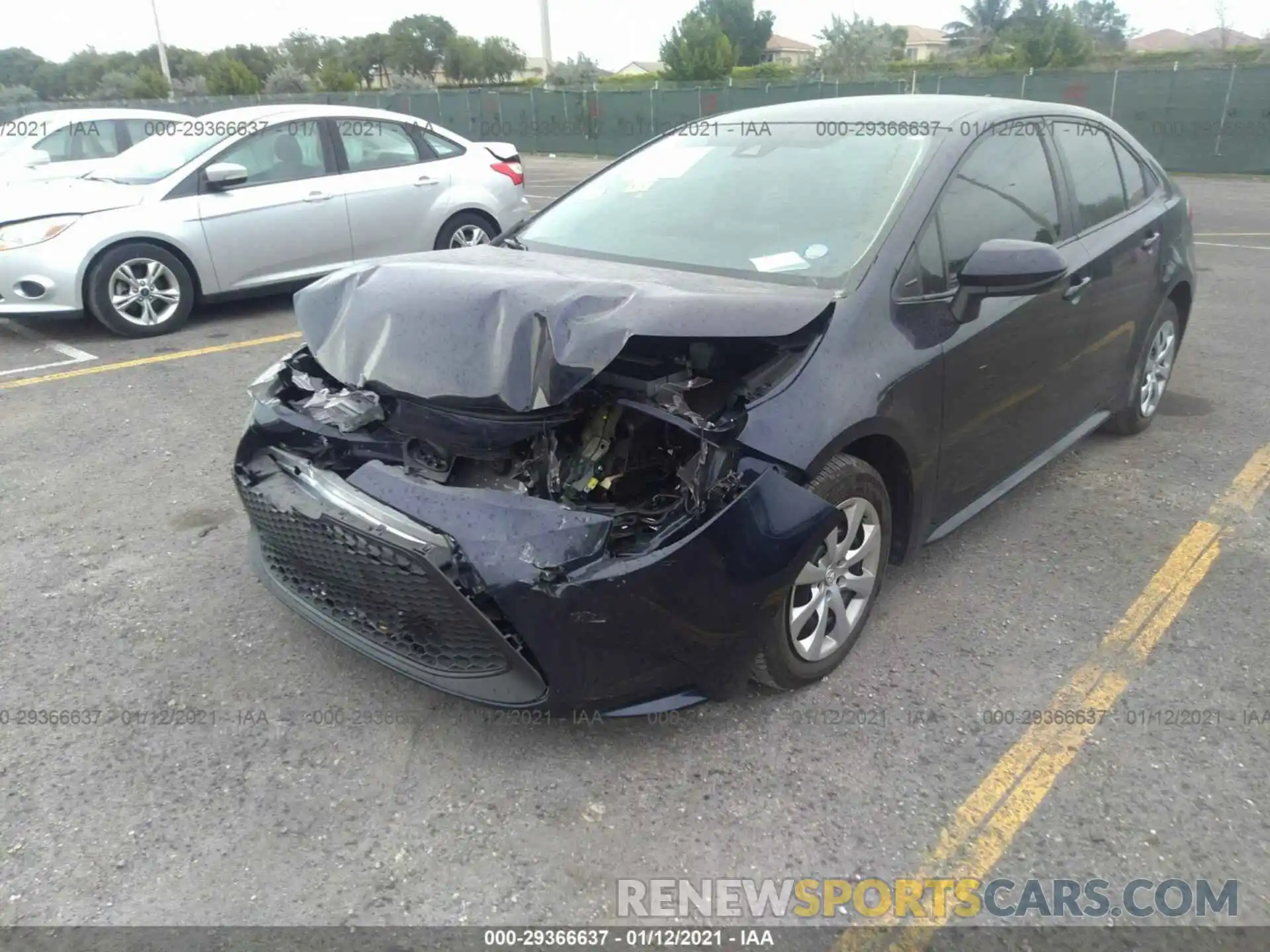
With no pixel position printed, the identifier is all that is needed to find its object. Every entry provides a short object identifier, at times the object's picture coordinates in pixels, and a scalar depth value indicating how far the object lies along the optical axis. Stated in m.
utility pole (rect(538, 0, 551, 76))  40.94
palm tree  81.56
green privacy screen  19.64
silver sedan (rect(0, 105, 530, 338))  6.55
